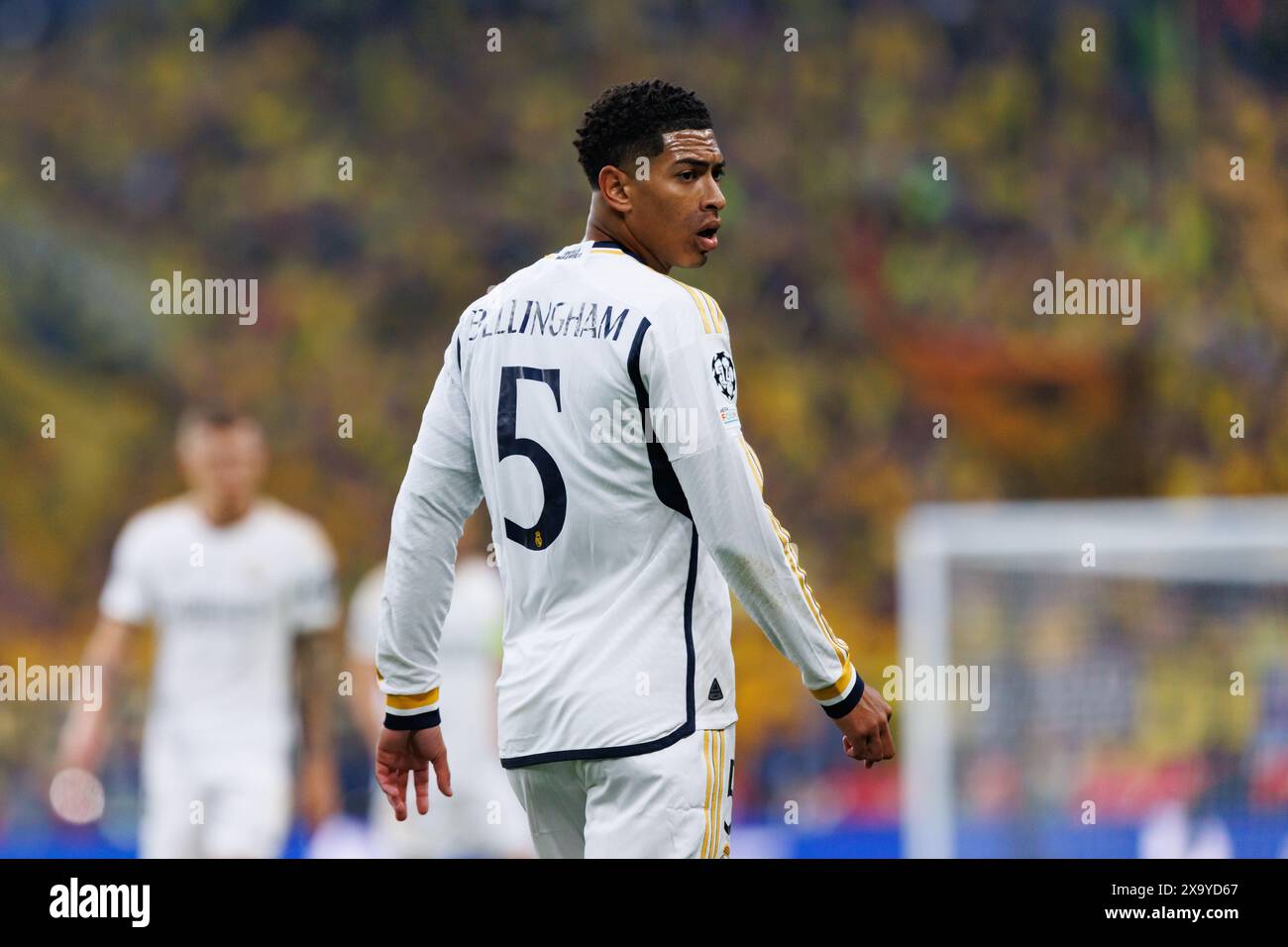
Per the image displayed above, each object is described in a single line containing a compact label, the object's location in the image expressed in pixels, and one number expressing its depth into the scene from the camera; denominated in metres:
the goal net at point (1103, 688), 13.10
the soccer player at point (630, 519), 5.64
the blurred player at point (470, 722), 13.74
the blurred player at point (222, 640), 12.62
